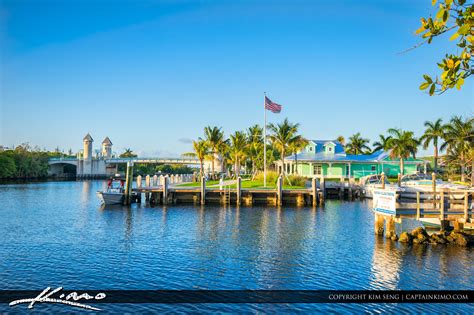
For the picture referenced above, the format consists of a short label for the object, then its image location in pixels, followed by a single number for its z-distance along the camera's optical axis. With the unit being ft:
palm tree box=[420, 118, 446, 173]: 223.71
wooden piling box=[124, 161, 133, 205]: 135.95
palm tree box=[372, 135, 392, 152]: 263.45
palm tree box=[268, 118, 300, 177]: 188.34
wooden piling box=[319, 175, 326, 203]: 154.13
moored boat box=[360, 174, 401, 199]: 173.27
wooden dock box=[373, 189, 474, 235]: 69.41
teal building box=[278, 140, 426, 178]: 222.28
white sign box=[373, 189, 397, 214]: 69.26
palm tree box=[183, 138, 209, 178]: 223.51
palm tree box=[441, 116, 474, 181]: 186.03
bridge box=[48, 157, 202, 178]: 459.32
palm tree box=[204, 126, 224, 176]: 233.76
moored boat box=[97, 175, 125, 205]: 135.95
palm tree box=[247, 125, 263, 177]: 260.42
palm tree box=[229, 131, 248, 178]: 232.12
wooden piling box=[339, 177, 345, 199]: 175.57
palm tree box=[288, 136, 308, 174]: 193.31
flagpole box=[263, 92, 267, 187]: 162.05
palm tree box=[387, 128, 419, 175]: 210.38
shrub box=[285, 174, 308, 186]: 177.66
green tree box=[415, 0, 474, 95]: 16.83
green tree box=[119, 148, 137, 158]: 619.67
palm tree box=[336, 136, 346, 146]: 366.31
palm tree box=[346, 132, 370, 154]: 304.30
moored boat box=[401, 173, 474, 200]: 72.54
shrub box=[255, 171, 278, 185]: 181.19
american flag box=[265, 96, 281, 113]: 155.22
